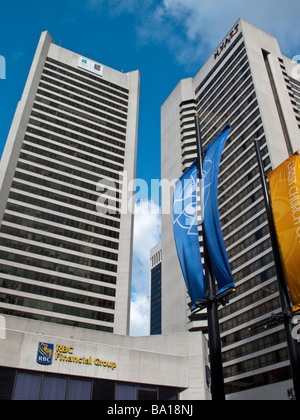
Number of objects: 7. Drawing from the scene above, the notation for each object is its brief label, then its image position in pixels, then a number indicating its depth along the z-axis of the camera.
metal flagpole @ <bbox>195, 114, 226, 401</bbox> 16.95
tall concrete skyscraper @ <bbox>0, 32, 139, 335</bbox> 76.38
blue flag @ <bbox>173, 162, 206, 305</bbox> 19.81
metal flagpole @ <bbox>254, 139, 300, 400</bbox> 22.05
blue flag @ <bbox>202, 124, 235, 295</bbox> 19.03
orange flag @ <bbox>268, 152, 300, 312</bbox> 23.48
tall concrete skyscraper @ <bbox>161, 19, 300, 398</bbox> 74.06
